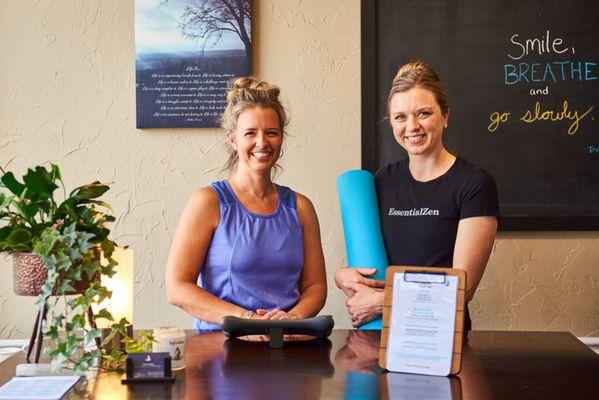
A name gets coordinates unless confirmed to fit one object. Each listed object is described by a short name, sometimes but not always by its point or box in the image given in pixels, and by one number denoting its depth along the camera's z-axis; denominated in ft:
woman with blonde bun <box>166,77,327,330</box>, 6.92
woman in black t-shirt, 7.24
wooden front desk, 4.45
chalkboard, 9.27
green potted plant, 4.69
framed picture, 9.30
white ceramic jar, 4.94
